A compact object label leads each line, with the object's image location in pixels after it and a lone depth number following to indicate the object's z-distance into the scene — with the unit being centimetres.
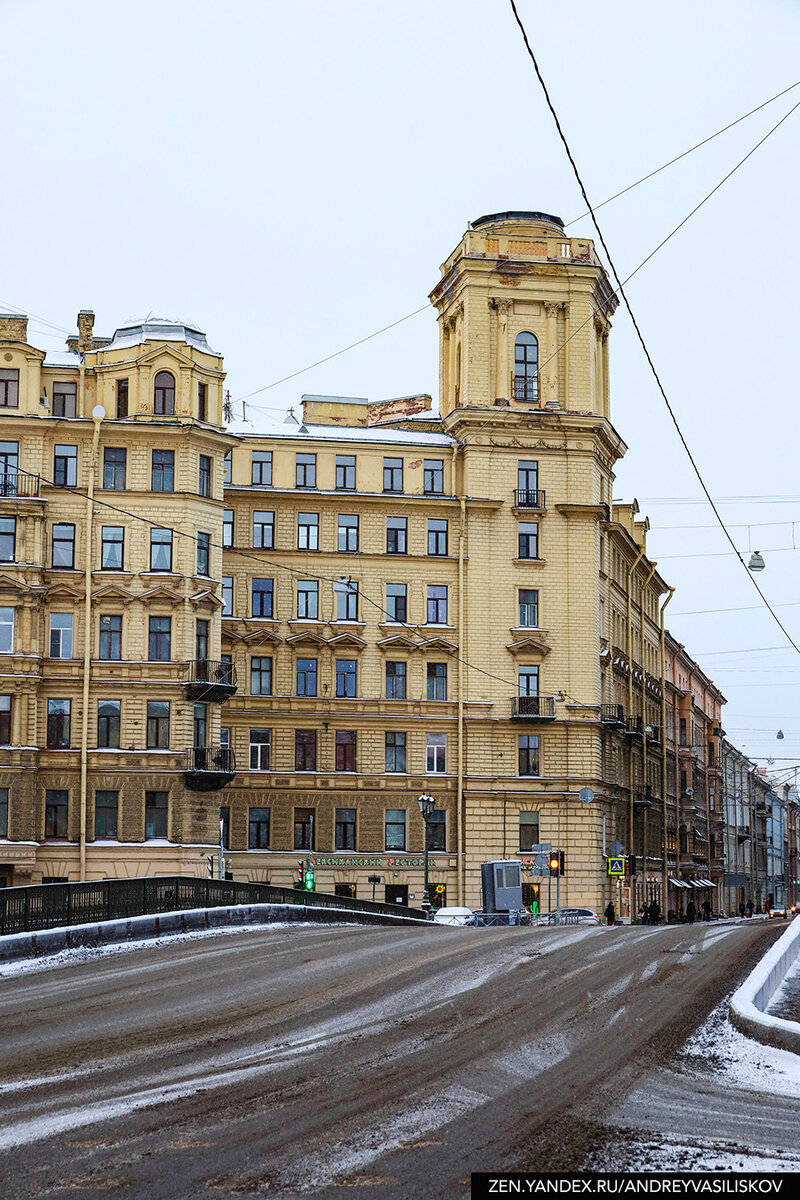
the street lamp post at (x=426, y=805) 5422
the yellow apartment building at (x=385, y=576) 5884
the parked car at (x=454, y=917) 5200
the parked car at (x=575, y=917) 5466
